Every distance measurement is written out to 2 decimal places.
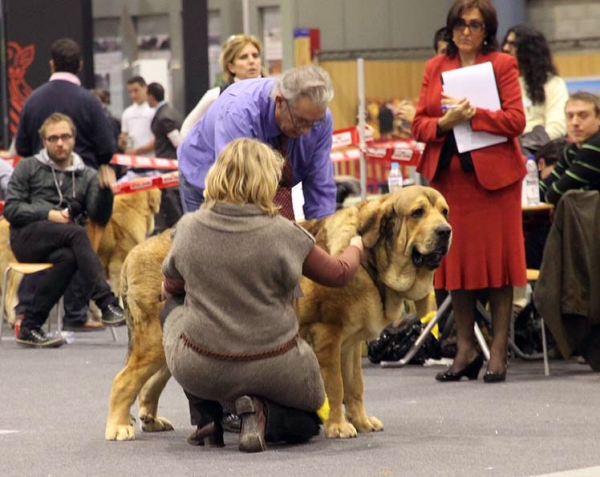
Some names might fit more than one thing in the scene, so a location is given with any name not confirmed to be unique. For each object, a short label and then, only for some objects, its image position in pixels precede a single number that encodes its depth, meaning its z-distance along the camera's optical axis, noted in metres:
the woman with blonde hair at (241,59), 12.07
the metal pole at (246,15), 29.87
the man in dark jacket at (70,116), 15.73
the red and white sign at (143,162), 18.69
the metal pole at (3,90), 27.21
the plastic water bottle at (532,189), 12.86
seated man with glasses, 14.48
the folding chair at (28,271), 14.40
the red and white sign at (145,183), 16.96
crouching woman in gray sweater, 7.95
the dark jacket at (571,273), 11.51
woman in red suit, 11.24
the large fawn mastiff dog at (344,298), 8.73
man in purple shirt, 8.29
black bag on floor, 12.83
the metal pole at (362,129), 14.01
